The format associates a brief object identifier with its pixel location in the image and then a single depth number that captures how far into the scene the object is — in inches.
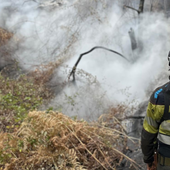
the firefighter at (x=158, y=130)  61.6
